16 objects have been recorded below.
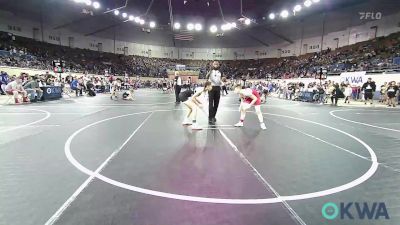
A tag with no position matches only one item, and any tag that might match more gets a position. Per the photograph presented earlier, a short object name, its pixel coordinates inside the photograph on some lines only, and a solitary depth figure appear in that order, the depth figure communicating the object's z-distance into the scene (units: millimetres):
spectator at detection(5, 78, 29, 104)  13211
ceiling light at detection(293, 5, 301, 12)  35103
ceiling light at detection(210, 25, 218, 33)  47969
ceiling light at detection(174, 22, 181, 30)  46419
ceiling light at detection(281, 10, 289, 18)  37688
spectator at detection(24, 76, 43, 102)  14468
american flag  46312
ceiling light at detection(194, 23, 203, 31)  47406
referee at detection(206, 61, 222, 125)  8250
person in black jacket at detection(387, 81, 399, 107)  15812
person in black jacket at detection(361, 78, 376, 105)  17172
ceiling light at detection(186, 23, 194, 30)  46938
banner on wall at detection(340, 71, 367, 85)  21547
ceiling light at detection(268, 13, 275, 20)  39966
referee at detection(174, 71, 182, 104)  14461
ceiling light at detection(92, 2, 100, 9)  36228
